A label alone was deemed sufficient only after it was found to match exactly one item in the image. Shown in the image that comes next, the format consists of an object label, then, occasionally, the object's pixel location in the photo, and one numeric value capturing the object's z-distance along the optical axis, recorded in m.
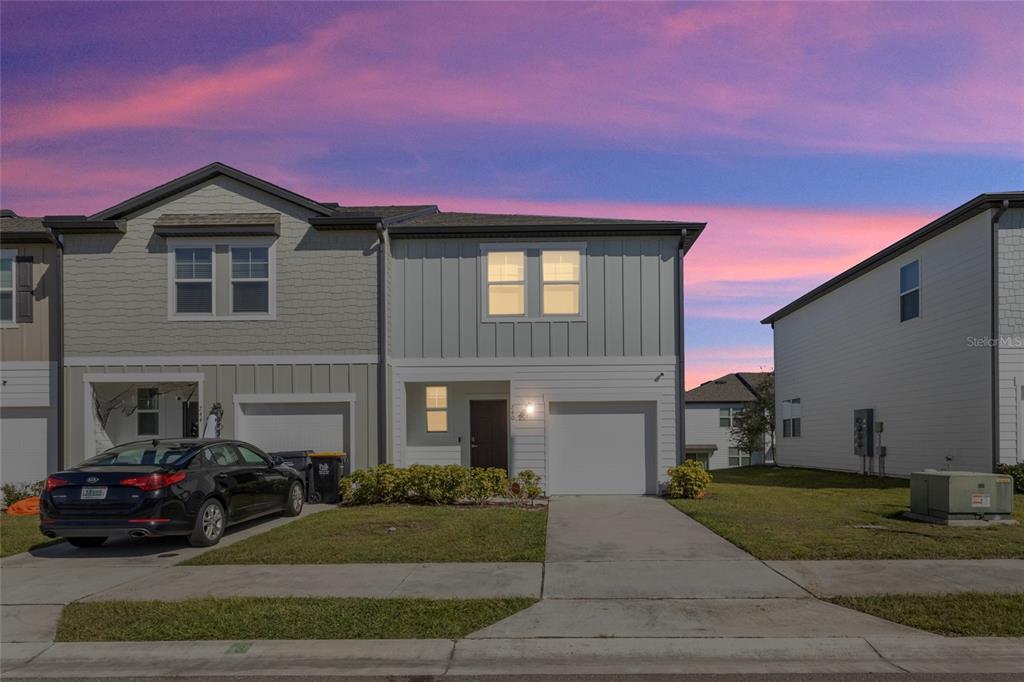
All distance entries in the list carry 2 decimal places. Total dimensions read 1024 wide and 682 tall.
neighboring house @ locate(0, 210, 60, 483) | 17.39
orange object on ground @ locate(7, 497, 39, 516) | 15.35
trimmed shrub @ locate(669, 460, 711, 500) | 16.44
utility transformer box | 12.07
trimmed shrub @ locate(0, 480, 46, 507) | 16.39
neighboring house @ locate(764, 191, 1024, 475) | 17.47
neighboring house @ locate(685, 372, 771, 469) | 47.81
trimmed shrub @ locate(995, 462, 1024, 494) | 16.48
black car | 10.30
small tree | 45.03
